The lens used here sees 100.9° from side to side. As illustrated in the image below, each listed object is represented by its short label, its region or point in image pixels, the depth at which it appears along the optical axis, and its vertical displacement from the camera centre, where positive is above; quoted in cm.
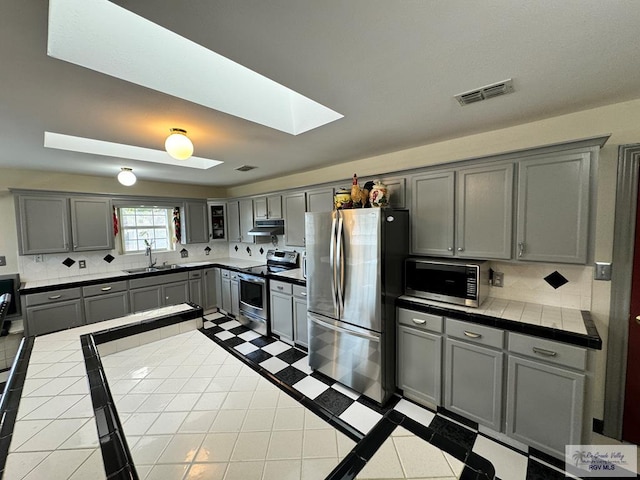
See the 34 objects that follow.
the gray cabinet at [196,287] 444 -100
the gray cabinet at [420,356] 217 -112
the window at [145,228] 438 +1
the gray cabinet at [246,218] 450 +16
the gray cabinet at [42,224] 325 +8
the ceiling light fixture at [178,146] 188 +59
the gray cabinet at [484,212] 204 +10
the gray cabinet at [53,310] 309 -98
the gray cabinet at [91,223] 365 +9
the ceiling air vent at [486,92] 153 +81
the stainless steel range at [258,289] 369 -90
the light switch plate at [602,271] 189 -35
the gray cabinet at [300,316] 321 -110
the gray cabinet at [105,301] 348 -98
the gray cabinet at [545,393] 163 -110
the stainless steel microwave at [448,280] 208 -47
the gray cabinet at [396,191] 257 +34
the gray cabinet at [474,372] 189 -111
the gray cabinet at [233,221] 480 +12
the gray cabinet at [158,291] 385 -96
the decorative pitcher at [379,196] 244 +28
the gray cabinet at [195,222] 476 +11
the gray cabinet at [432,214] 232 +10
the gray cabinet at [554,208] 176 +11
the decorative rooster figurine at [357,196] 258 +29
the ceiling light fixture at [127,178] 315 +61
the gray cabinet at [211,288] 462 -107
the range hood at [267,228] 401 -2
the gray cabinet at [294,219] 363 +11
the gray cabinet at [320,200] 324 +34
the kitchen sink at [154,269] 421 -66
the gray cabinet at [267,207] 398 +31
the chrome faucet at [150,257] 443 -48
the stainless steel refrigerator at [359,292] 227 -60
